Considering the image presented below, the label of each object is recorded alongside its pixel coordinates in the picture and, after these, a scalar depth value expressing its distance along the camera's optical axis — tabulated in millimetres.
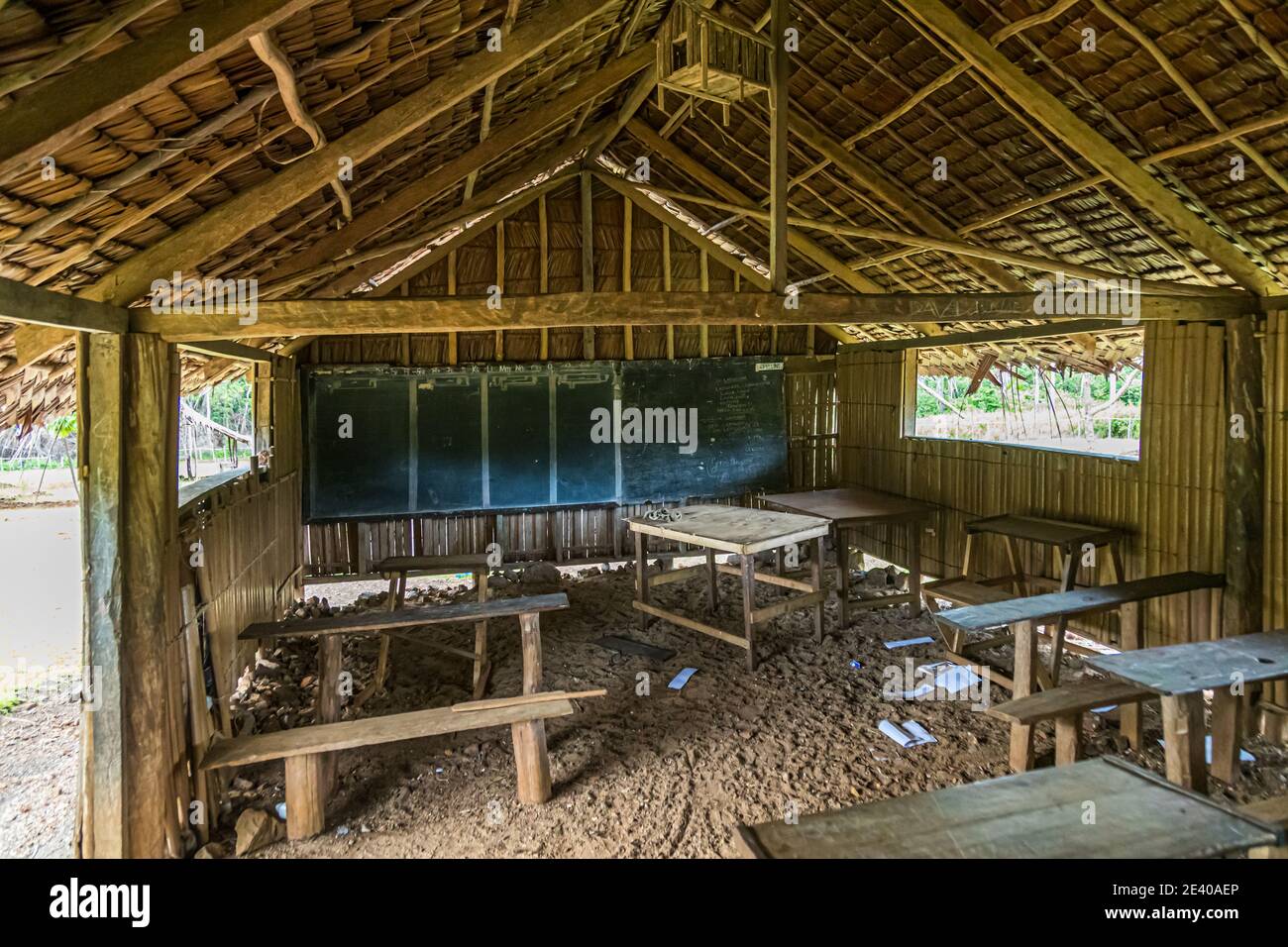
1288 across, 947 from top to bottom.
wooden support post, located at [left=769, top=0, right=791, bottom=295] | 4816
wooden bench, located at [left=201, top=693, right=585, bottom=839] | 4004
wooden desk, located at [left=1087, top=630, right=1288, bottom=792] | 3549
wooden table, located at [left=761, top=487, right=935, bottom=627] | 6910
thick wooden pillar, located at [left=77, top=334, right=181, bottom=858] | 3607
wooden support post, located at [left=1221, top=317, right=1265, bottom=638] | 5195
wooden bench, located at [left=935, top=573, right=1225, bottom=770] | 4484
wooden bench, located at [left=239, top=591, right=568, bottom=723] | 4723
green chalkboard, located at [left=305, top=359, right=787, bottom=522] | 8648
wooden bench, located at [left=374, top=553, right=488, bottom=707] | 6512
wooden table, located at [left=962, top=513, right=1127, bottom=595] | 5863
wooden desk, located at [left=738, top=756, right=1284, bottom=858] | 2053
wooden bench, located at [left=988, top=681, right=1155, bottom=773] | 3992
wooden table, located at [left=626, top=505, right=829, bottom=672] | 5875
